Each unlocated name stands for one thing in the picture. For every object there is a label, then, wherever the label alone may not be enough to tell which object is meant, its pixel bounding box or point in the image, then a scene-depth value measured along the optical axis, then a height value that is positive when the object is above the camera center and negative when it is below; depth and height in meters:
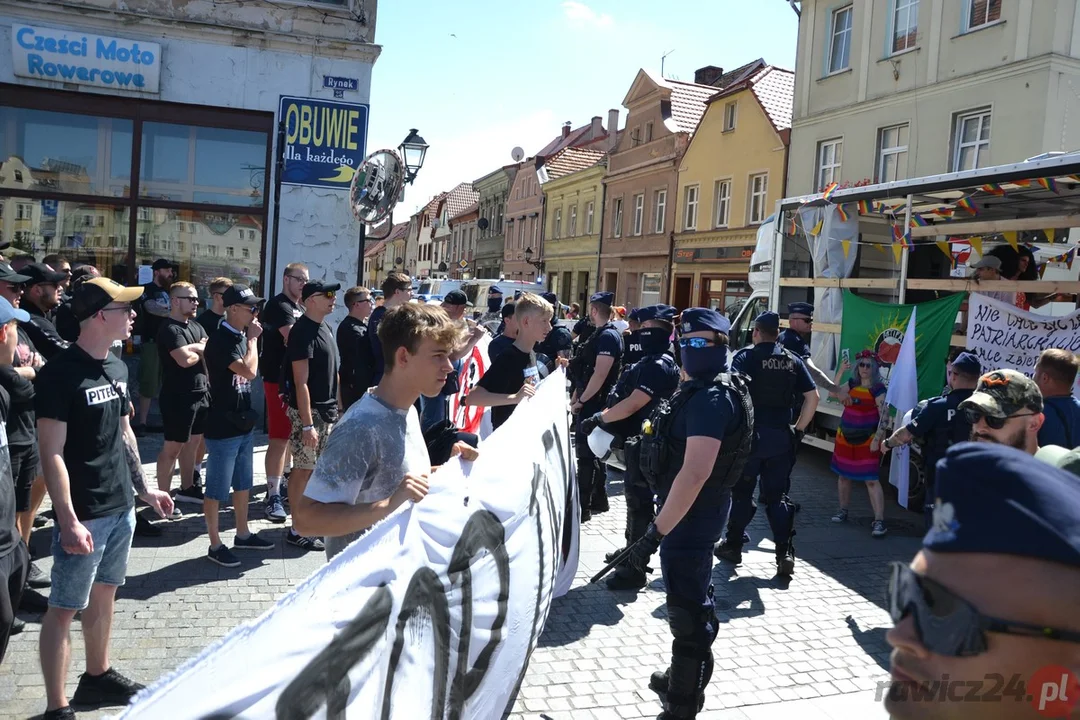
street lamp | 11.43 +2.14
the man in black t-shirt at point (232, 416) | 5.44 -0.90
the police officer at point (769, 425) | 6.24 -0.82
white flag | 7.45 -0.62
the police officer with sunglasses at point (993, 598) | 1.06 -0.36
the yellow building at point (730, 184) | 25.15 +4.59
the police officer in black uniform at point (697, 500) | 3.59 -0.85
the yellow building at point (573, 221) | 38.47 +4.53
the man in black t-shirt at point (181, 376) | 5.92 -0.73
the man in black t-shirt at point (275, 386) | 6.39 -0.80
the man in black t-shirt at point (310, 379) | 5.74 -0.66
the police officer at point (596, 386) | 7.16 -0.71
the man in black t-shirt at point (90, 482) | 3.25 -0.87
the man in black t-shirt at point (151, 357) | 9.23 -0.90
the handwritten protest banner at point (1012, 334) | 7.04 +0.04
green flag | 8.09 -0.02
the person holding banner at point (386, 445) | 2.71 -0.54
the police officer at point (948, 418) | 5.98 -0.64
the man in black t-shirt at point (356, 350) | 6.52 -0.47
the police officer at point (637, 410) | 5.64 -0.74
